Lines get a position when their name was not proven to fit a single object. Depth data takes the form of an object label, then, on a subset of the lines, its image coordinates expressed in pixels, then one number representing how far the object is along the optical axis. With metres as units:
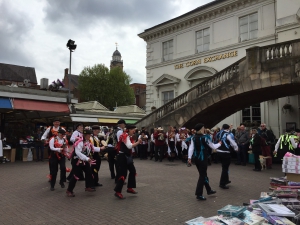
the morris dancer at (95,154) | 9.04
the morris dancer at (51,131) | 9.45
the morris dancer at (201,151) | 7.56
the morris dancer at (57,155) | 8.63
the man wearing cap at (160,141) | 15.86
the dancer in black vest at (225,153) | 8.73
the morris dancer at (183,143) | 15.71
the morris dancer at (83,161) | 7.66
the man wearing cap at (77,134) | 8.02
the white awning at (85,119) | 28.55
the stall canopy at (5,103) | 14.64
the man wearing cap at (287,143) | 11.16
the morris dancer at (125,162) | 7.50
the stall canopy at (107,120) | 31.67
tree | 55.09
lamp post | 18.48
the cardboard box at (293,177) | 7.57
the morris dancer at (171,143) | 16.20
